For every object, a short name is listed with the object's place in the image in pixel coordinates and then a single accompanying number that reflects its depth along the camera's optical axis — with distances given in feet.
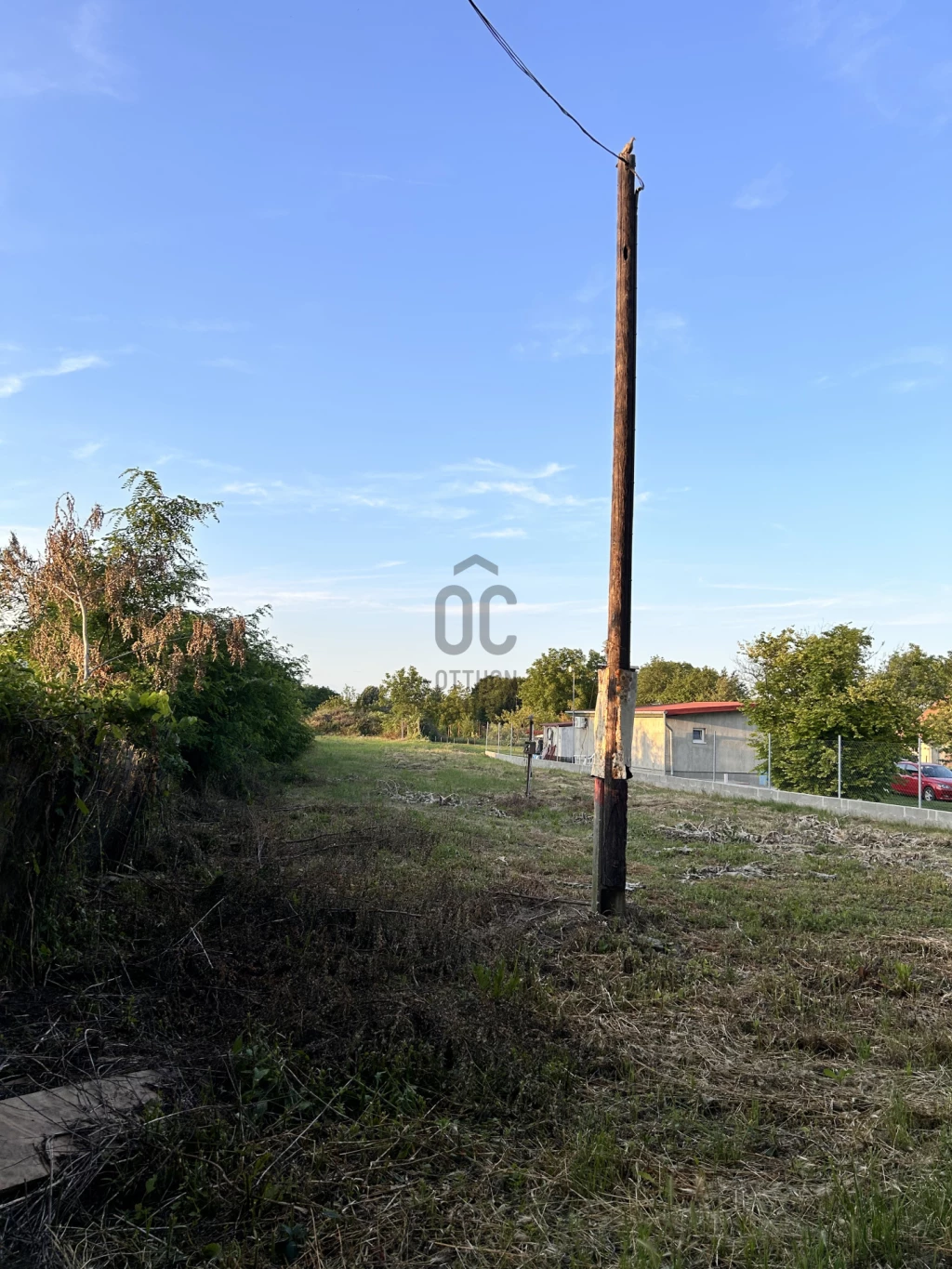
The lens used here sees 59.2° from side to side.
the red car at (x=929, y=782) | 64.23
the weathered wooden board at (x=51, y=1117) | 9.48
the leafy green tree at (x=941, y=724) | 73.75
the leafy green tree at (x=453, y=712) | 206.39
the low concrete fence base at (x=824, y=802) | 53.21
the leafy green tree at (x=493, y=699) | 234.38
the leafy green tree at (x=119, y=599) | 31.68
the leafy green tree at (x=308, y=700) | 81.21
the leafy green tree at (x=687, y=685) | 192.85
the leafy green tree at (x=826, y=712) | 60.54
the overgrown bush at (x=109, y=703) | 15.84
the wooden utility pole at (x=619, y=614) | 23.31
